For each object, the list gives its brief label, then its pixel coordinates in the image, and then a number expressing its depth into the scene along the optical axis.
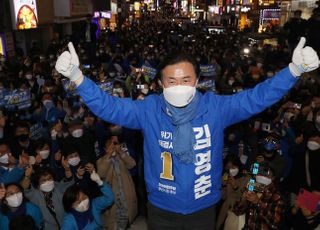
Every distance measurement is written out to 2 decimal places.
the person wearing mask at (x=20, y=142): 4.16
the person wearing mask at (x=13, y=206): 2.85
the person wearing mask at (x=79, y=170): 3.28
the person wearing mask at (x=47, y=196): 3.12
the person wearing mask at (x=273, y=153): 3.74
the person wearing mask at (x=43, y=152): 3.79
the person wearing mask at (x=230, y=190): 3.26
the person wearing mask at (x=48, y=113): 5.16
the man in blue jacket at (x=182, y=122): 1.60
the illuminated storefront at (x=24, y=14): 12.30
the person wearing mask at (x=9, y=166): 3.27
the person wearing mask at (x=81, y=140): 3.86
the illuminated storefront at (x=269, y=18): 21.12
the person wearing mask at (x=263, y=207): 2.63
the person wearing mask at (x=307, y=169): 3.92
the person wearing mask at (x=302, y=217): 2.96
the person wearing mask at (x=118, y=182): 3.43
